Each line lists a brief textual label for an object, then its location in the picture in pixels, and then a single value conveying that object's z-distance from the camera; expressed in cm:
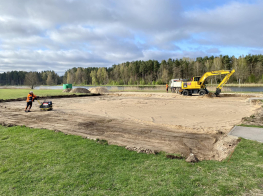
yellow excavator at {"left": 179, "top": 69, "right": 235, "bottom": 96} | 2654
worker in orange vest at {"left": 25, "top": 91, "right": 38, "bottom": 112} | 1393
